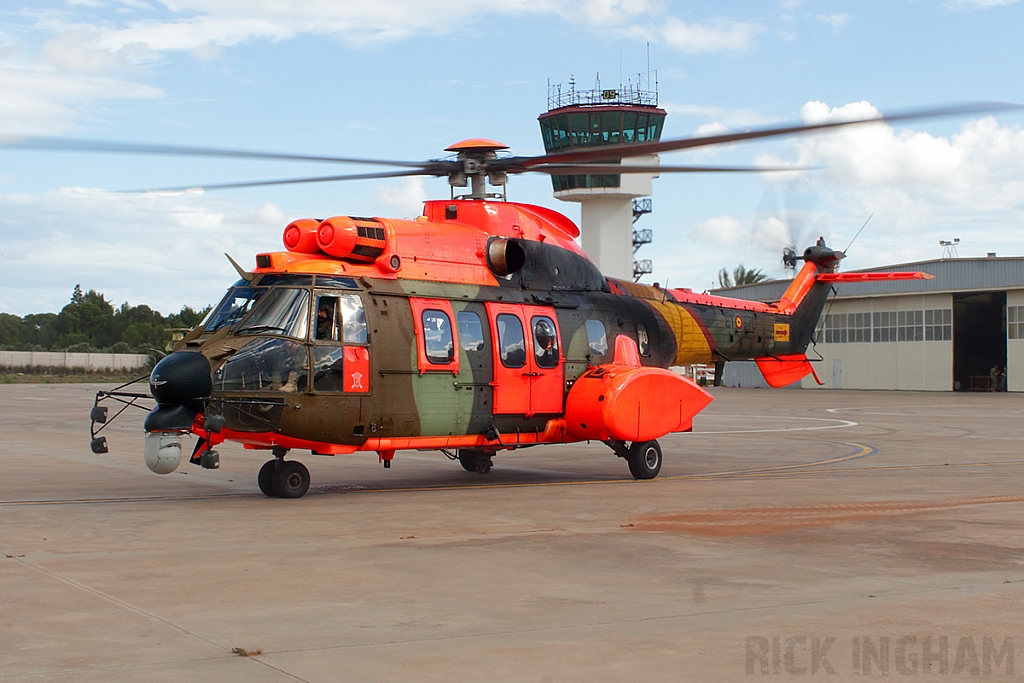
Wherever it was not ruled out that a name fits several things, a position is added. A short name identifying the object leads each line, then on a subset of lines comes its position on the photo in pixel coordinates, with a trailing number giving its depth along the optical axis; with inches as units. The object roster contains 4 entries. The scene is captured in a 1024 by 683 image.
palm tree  4040.4
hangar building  2218.3
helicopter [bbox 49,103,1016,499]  486.6
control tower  2190.0
